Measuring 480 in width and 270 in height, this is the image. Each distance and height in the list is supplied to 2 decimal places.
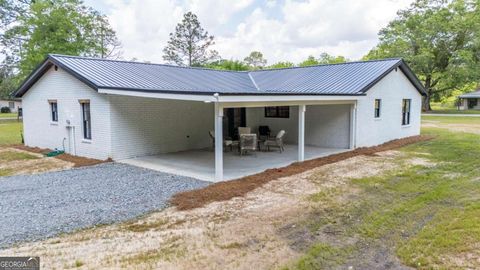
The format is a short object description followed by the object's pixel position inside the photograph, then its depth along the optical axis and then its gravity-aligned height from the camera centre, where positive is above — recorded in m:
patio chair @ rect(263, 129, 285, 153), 13.22 -1.31
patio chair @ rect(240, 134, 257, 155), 12.09 -1.17
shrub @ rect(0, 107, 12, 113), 52.25 +0.02
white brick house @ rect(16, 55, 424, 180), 11.29 +0.07
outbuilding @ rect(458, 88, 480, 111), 48.75 +1.16
